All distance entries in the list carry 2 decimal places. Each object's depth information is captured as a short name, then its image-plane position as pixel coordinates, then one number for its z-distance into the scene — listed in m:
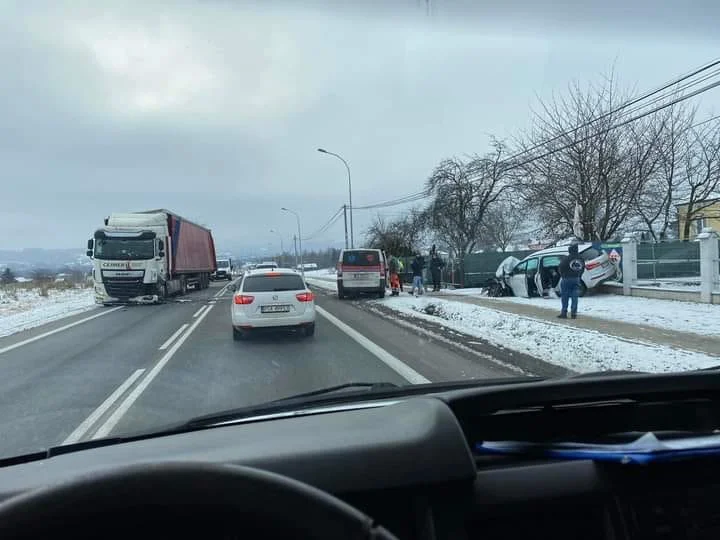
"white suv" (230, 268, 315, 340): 12.97
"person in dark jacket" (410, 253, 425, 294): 26.89
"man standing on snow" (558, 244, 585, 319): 14.88
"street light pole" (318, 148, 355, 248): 41.56
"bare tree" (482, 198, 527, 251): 40.79
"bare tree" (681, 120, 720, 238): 27.73
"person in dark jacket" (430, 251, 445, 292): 28.49
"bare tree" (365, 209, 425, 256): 46.12
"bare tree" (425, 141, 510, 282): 37.78
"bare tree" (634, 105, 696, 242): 26.42
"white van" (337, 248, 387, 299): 25.47
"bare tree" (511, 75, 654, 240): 25.36
